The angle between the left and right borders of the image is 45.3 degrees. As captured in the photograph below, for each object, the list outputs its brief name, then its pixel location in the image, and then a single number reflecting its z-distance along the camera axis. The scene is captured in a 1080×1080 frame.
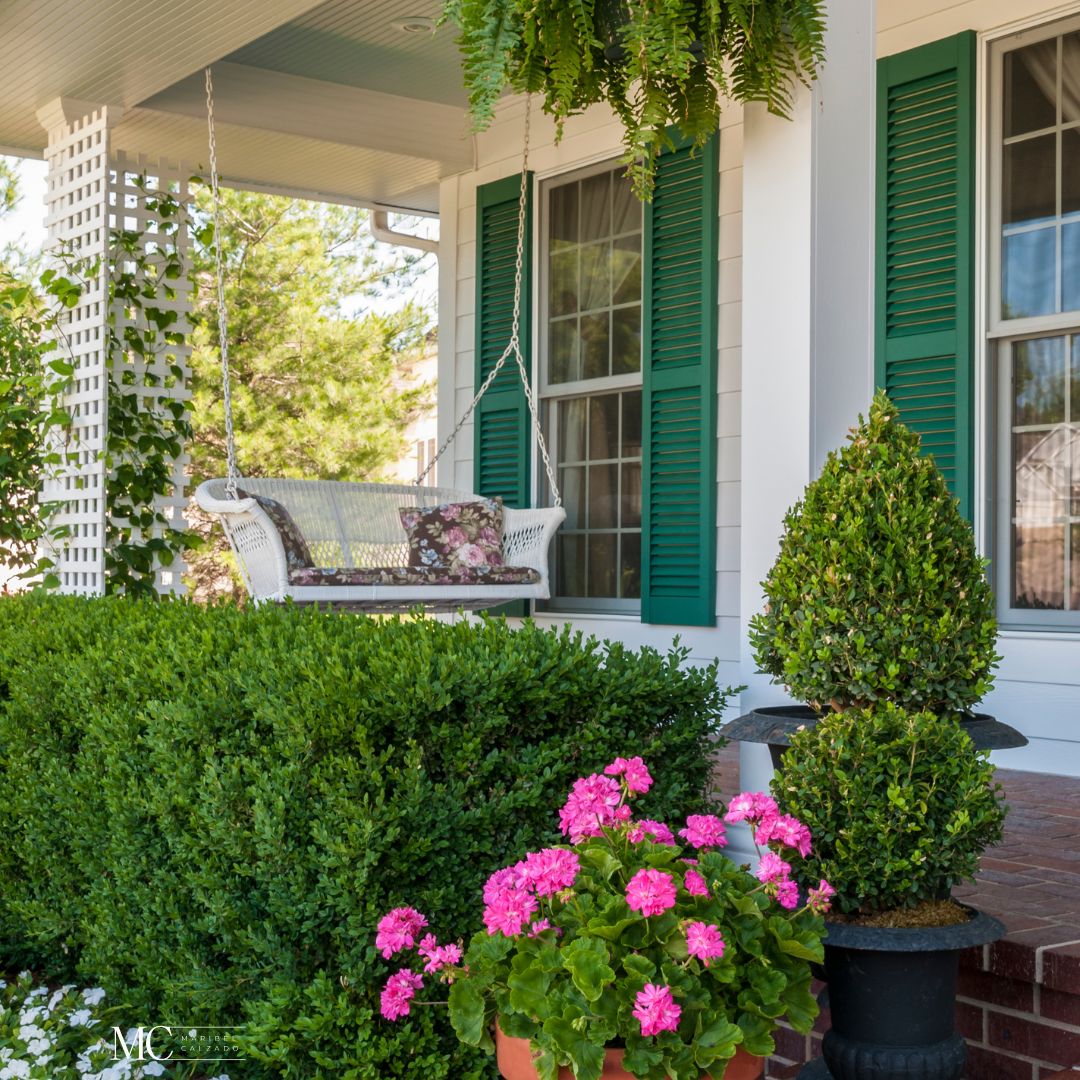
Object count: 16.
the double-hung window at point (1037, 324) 3.91
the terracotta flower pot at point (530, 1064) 1.72
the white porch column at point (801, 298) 2.47
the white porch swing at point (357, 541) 4.64
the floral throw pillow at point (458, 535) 5.28
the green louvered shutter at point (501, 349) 5.76
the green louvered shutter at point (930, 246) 4.04
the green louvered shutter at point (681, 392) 4.93
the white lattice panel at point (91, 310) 5.39
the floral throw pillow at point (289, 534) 4.75
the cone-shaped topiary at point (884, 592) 2.07
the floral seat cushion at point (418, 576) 4.56
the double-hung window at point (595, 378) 5.37
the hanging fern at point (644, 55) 2.41
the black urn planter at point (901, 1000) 1.88
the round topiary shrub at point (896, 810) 1.91
